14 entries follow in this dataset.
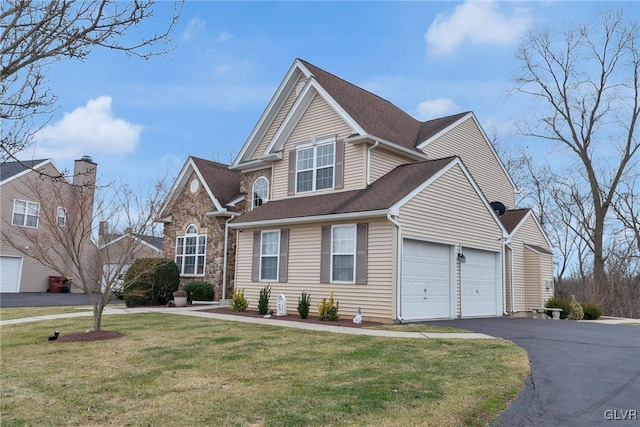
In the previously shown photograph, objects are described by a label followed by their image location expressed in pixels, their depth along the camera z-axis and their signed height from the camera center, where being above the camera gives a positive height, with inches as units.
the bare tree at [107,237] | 431.5 +41.9
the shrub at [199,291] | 781.9 -23.6
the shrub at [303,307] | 561.0 -32.1
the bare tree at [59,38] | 203.5 +105.3
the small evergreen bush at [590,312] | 744.3 -38.9
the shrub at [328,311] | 539.8 -34.9
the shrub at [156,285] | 742.5 -16.1
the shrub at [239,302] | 654.5 -33.5
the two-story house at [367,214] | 543.5 +86.9
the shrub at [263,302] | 607.8 -30.0
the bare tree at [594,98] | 1081.4 +440.5
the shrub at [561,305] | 738.2 -30.1
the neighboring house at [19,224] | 1157.7 +108.1
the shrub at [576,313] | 727.1 -40.1
